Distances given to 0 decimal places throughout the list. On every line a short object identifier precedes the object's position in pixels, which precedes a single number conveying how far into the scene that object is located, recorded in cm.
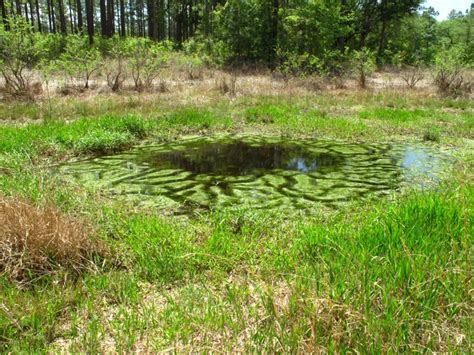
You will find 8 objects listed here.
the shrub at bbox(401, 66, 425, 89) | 1830
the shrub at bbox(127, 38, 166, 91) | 1633
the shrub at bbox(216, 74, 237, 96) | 1600
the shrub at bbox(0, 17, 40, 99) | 1311
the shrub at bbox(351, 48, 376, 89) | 1856
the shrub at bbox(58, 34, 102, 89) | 1612
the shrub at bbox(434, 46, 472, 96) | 1716
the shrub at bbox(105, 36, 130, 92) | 1584
